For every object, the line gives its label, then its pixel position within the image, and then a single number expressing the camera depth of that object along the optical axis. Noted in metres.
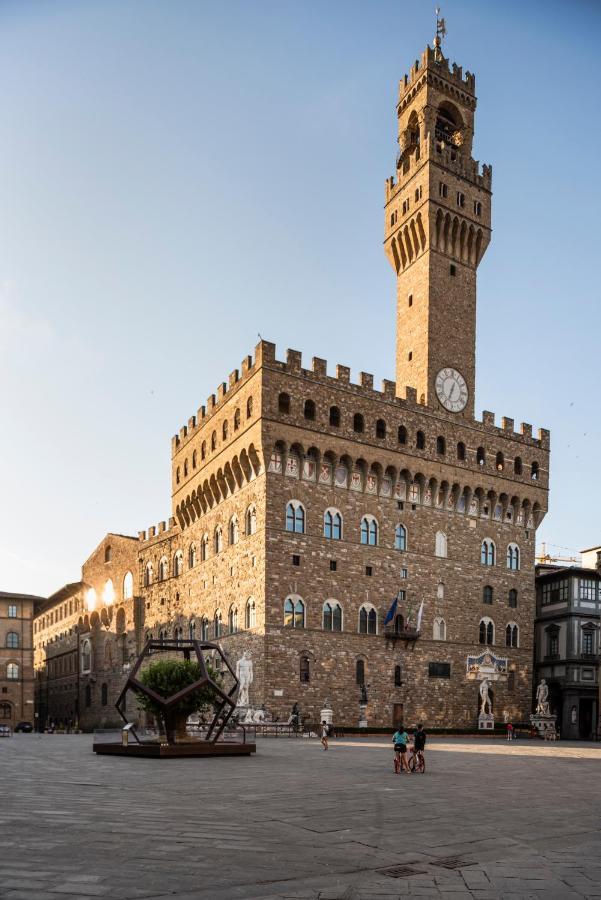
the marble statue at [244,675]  40.28
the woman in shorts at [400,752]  19.56
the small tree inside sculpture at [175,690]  25.56
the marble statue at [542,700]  47.56
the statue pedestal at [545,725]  46.59
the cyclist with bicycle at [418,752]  20.00
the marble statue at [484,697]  45.97
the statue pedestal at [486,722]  45.50
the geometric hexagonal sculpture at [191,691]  24.55
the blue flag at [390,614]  42.78
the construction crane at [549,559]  99.88
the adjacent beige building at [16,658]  75.06
